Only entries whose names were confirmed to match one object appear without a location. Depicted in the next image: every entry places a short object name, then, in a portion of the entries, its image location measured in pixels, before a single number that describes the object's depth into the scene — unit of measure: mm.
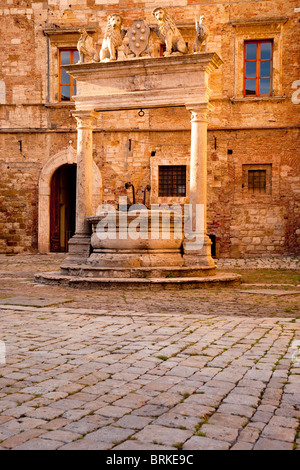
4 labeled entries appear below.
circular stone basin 9297
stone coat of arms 10156
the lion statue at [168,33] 9992
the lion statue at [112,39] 10477
